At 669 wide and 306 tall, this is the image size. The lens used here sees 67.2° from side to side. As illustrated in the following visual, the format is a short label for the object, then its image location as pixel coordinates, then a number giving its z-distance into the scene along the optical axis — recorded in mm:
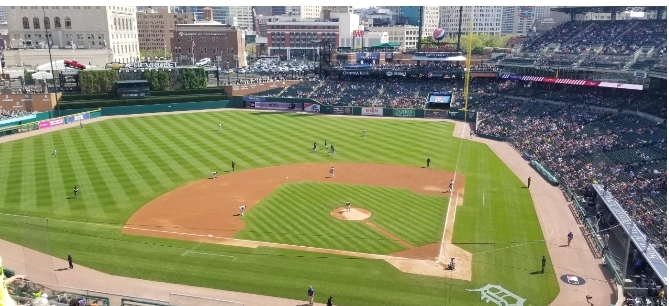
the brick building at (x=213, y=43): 142500
